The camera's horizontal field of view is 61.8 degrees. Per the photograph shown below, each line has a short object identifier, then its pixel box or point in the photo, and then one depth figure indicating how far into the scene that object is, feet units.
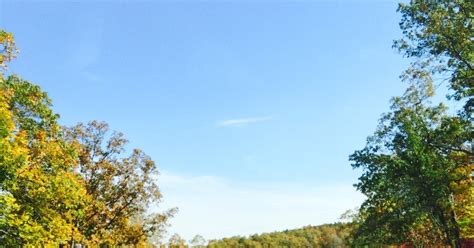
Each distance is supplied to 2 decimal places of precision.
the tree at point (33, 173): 53.52
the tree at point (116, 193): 89.97
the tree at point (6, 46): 62.24
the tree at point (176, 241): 115.03
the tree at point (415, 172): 72.13
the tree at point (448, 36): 60.29
